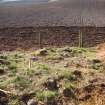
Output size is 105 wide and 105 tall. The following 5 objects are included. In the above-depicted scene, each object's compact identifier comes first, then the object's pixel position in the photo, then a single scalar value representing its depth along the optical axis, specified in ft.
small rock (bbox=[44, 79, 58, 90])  22.29
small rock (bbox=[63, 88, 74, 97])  21.92
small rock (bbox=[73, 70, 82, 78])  24.57
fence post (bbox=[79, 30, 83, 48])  36.86
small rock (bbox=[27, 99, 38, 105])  20.62
